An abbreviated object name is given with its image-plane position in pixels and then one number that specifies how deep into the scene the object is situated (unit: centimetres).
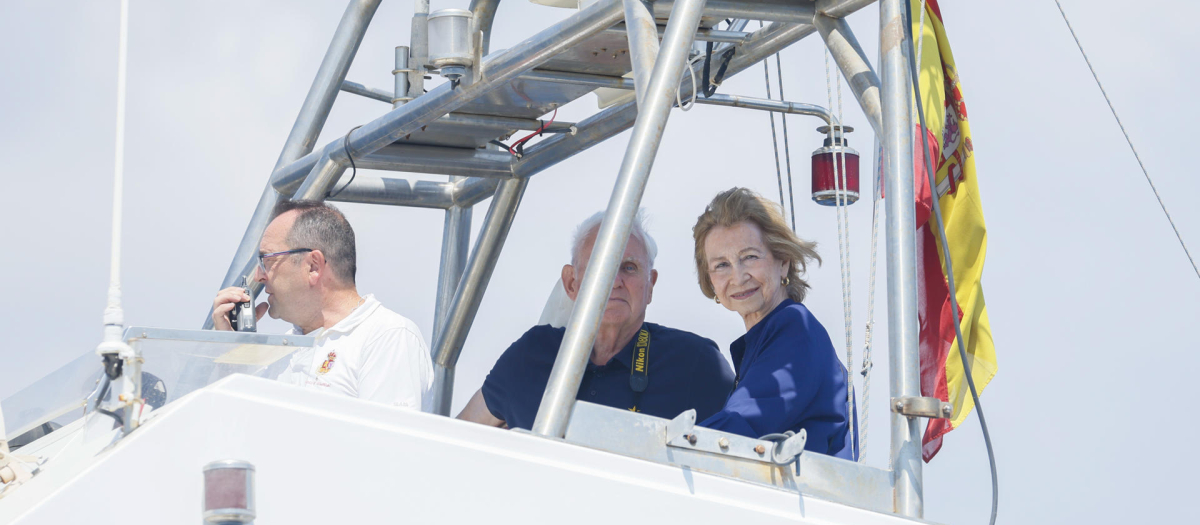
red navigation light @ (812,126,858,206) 1220
